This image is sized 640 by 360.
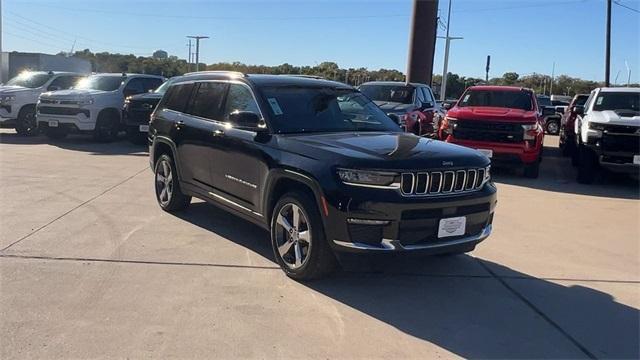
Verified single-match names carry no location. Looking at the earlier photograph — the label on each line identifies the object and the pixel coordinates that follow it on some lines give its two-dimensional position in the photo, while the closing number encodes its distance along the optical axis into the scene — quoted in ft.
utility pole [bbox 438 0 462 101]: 139.10
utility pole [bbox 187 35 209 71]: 242.58
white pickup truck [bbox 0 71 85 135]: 53.52
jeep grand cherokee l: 14.92
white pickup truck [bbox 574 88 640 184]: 34.99
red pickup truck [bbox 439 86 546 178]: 37.60
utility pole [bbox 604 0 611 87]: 125.18
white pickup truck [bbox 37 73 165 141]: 49.11
